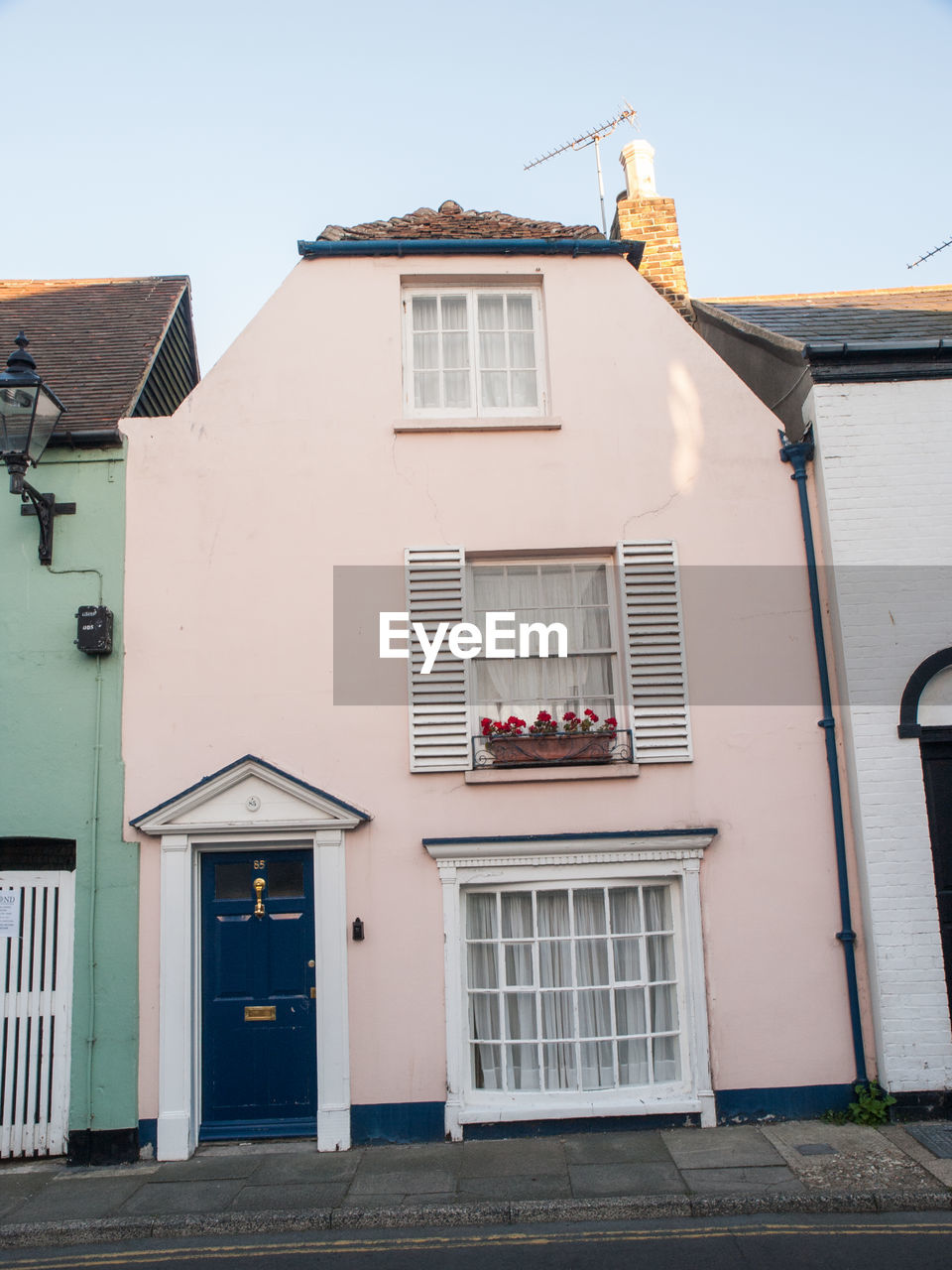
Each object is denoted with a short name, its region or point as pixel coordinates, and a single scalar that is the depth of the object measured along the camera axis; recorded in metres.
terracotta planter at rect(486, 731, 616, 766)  7.86
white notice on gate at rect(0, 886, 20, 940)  7.71
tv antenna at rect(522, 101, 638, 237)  12.65
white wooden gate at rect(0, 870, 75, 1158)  7.42
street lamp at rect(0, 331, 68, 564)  7.35
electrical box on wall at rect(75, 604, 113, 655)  7.84
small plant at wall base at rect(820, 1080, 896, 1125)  7.28
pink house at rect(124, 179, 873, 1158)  7.53
